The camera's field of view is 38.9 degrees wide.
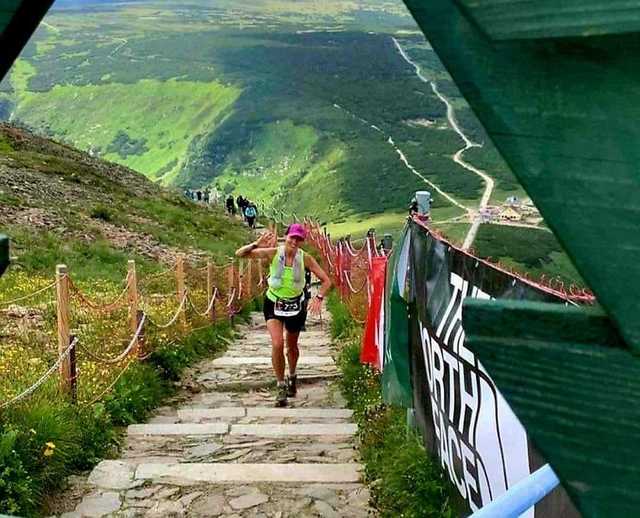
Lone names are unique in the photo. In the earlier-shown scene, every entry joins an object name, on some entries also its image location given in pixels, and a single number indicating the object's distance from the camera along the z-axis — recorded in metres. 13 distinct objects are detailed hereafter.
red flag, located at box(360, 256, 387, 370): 7.50
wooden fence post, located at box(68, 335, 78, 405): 6.38
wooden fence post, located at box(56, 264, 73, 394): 6.34
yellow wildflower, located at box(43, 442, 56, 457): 5.28
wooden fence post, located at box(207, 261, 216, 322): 12.93
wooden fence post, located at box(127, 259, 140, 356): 8.78
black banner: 3.08
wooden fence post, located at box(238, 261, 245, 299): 16.33
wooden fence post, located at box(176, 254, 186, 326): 11.54
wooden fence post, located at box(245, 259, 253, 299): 17.69
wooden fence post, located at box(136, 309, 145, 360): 8.52
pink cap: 7.23
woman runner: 7.26
